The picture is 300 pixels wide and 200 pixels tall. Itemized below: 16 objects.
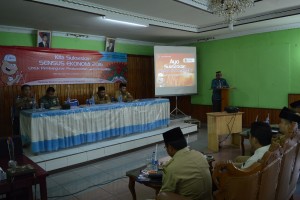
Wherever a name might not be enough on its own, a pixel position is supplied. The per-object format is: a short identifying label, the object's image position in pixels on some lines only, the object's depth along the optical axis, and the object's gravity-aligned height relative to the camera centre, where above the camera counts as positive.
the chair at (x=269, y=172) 1.72 -0.68
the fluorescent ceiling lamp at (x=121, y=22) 4.88 +1.39
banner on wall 5.36 +0.54
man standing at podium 7.03 -0.13
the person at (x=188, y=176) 1.80 -0.69
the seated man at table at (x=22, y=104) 5.00 -0.33
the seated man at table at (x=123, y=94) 6.01 -0.21
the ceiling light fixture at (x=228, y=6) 3.29 +1.09
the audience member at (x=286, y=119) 3.20 -0.49
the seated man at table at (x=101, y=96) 5.88 -0.24
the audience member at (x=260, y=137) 2.26 -0.53
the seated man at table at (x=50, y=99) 5.26 -0.25
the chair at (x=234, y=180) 1.59 -0.65
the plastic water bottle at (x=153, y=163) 2.48 -0.83
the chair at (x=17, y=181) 2.04 -0.81
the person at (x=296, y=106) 4.32 -0.45
